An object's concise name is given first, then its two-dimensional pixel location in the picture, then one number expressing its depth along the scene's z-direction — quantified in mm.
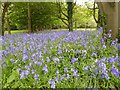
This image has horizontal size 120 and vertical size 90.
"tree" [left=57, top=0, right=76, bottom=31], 13123
